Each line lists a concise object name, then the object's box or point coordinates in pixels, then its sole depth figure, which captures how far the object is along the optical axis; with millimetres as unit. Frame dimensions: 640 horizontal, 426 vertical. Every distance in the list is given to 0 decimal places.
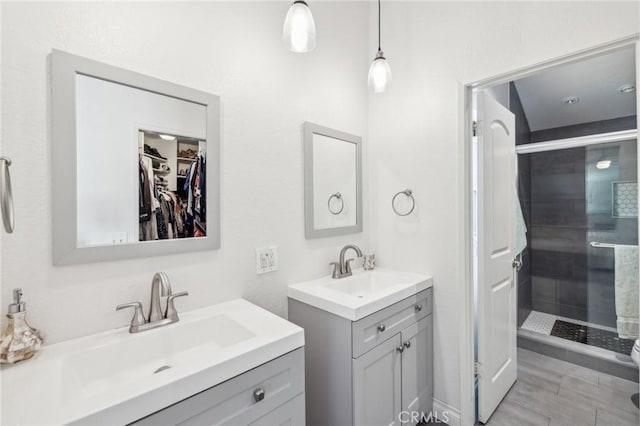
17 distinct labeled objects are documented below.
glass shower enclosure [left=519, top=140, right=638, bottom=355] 2547
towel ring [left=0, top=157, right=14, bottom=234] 747
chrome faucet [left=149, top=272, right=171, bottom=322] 1088
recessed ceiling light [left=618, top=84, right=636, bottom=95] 2411
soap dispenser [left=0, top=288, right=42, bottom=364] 801
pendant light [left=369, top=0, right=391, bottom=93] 1573
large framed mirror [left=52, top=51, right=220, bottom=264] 960
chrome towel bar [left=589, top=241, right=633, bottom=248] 2666
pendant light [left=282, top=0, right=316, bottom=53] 1165
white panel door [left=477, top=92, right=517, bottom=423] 1693
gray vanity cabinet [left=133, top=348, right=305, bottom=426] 767
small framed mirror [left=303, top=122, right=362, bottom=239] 1701
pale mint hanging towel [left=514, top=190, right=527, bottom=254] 2360
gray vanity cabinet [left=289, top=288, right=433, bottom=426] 1284
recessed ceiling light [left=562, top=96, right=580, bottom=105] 2699
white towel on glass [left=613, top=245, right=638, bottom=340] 2242
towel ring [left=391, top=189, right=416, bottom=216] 1869
